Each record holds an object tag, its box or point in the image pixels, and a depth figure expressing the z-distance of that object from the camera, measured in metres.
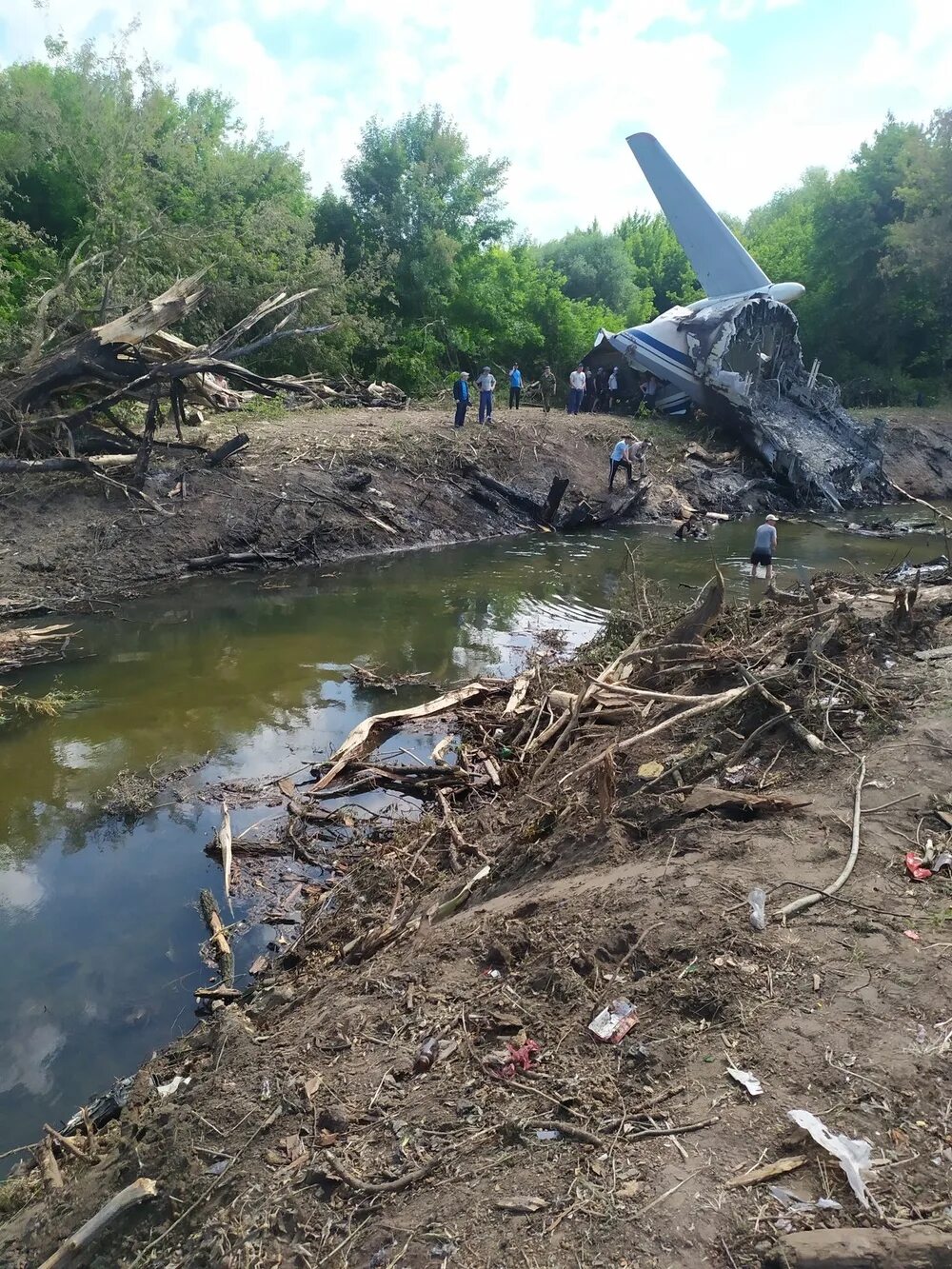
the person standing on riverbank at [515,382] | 24.44
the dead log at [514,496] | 19.92
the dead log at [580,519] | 20.19
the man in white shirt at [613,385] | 26.86
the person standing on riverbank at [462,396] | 20.16
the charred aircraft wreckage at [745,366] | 24.28
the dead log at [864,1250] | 2.42
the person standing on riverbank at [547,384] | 26.97
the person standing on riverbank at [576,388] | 25.31
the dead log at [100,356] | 13.88
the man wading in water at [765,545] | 12.65
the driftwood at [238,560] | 14.52
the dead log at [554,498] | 19.33
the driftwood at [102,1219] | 3.12
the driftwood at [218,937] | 5.51
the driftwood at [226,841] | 6.44
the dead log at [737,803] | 5.18
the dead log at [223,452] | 16.25
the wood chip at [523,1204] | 2.84
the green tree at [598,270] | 37.22
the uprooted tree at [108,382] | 13.95
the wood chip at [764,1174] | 2.77
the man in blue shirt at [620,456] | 20.78
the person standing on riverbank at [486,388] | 21.23
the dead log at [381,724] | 8.04
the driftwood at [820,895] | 4.15
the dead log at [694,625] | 7.77
